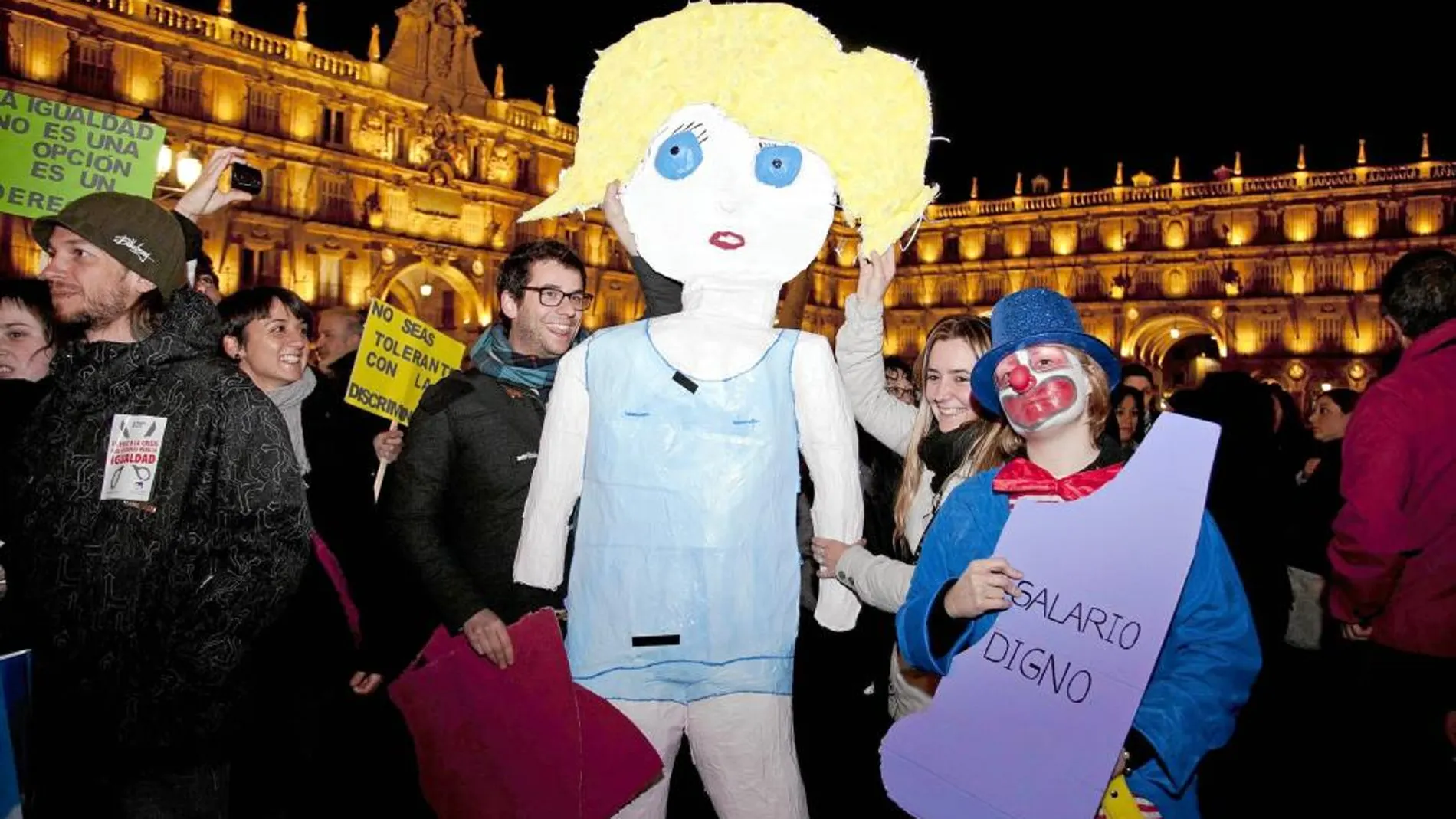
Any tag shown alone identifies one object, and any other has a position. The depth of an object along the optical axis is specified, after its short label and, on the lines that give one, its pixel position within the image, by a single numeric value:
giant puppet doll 2.64
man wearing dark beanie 2.78
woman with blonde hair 3.23
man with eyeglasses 3.43
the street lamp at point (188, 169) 8.23
